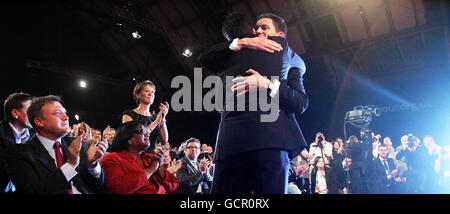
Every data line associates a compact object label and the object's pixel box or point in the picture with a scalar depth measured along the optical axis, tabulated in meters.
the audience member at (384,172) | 5.58
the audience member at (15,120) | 2.92
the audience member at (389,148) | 6.93
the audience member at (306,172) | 6.70
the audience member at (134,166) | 2.47
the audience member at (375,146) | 6.70
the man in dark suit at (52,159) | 1.94
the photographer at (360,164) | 5.68
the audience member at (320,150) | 6.80
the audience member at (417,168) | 5.64
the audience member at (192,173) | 3.97
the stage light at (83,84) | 10.01
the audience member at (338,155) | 6.38
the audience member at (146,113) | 3.29
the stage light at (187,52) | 9.95
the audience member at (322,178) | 6.02
